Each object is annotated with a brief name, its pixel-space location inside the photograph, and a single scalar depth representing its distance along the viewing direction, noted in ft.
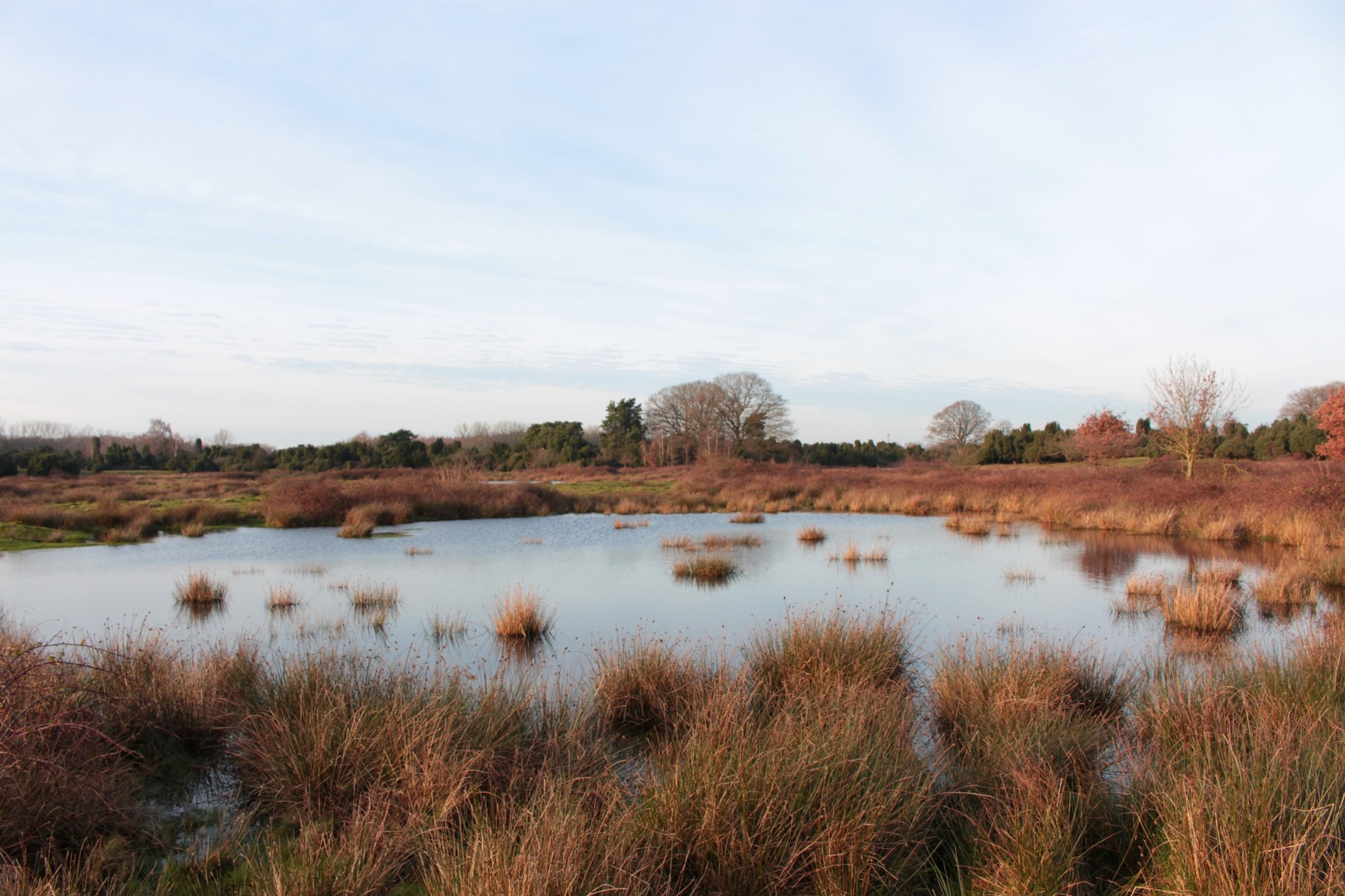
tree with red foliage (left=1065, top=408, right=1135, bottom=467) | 121.80
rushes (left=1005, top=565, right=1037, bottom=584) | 45.66
